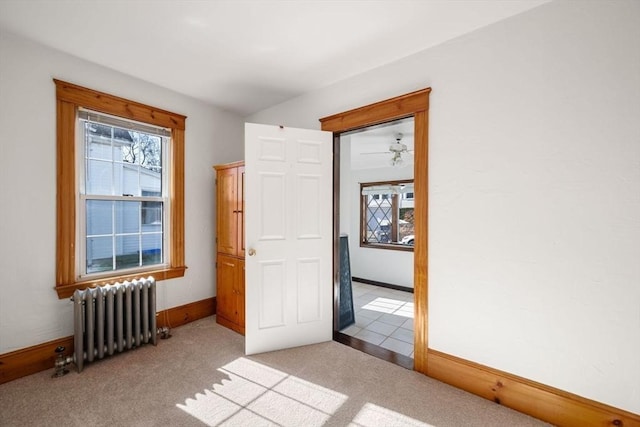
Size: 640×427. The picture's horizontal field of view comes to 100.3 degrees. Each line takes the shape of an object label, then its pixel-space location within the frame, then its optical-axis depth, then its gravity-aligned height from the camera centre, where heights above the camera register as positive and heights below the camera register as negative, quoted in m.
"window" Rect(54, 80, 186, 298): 2.33 +0.23
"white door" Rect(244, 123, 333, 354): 2.52 -0.24
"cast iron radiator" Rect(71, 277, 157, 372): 2.20 -0.95
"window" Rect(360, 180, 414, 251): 5.61 -0.04
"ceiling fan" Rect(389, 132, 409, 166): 4.23 +1.01
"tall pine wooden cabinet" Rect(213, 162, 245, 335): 2.91 -0.37
